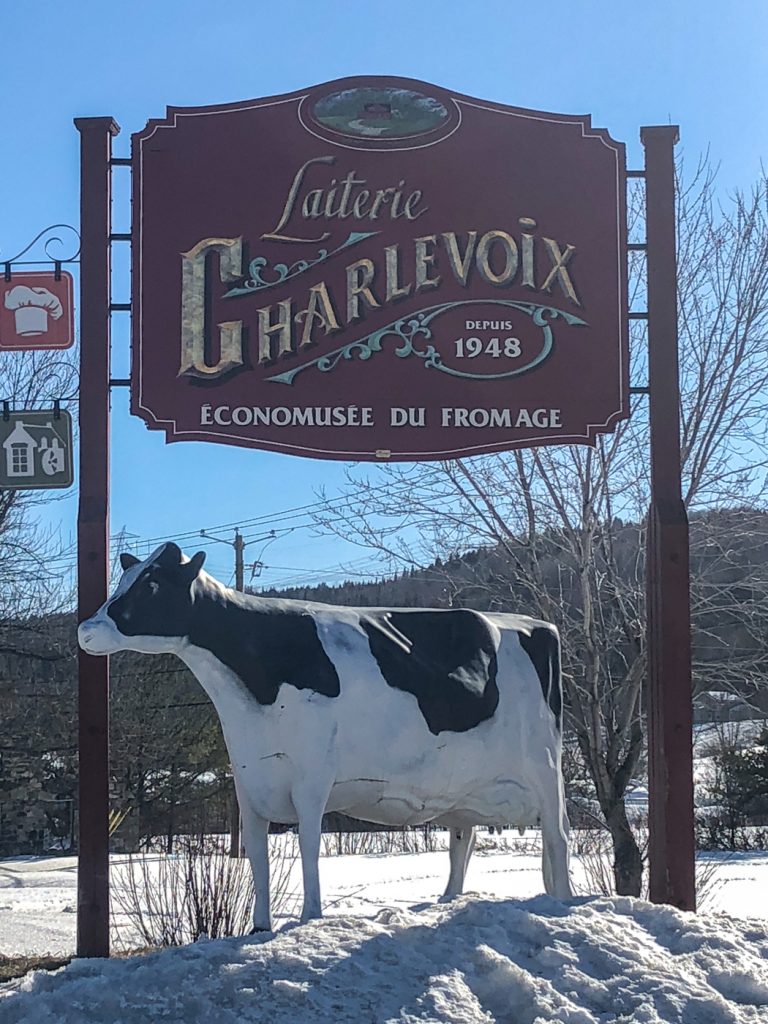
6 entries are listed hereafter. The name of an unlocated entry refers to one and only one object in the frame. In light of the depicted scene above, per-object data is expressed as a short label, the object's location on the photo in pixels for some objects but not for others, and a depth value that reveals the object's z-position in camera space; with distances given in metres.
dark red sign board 7.25
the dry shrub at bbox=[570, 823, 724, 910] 9.02
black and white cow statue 6.07
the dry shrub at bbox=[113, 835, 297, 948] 7.18
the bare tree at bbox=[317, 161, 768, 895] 9.95
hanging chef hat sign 7.63
